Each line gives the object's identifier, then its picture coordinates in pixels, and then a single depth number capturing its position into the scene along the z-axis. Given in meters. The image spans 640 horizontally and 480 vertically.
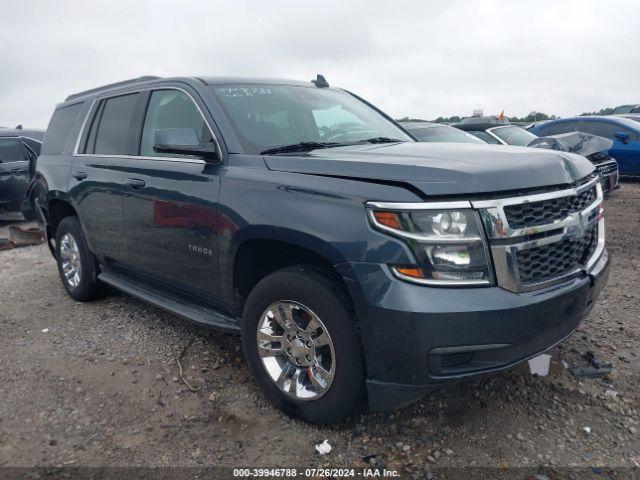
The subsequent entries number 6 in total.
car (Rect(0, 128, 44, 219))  8.53
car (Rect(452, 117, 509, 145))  9.84
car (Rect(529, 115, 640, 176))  11.03
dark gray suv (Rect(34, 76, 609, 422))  2.29
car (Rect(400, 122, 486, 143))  7.91
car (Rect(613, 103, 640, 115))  24.31
